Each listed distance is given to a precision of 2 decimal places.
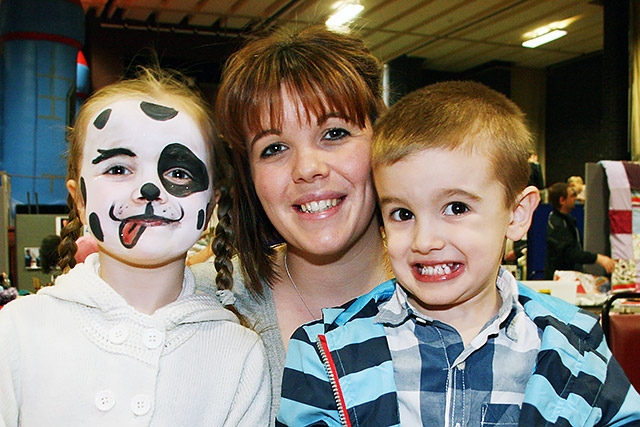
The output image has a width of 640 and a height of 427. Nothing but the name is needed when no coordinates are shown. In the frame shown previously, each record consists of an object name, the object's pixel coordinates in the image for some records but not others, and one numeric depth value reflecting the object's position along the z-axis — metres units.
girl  1.14
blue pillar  4.86
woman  1.46
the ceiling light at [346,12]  6.49
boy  1.14
